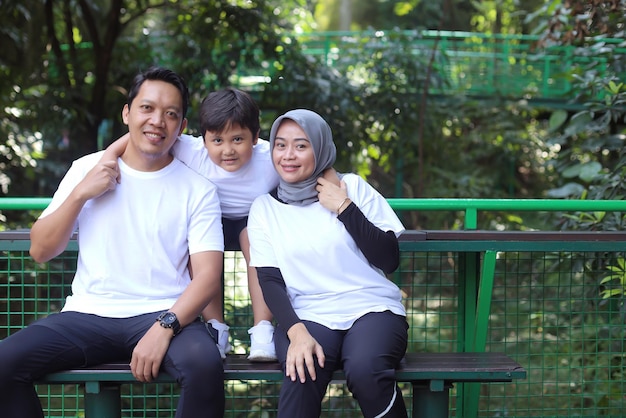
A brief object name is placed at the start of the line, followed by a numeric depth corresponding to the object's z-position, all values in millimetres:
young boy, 3123
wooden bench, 2857
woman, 2809
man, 2814
